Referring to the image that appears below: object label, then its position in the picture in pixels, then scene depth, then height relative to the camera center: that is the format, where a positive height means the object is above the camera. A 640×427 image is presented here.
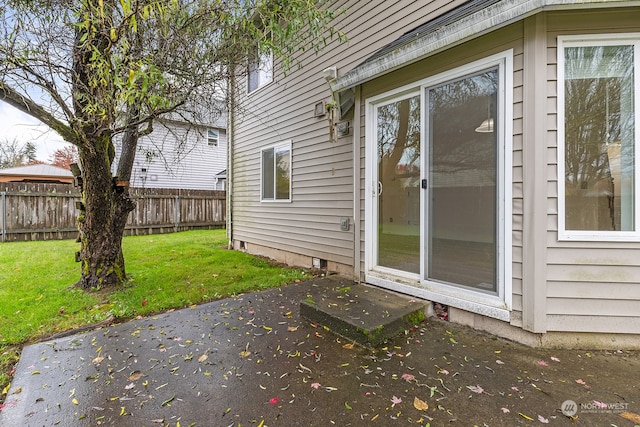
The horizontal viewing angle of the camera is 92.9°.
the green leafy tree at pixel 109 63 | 2.76 +1.47
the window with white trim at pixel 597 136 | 2.36 +0.56
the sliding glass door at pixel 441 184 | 2.71 +0.24
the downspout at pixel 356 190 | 3.91 +0.21
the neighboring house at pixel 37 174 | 15.98 +1.79
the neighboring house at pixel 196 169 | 14.26 +1.97
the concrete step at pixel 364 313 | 2.52 -0.97
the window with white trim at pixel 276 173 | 6.00 +0.72
